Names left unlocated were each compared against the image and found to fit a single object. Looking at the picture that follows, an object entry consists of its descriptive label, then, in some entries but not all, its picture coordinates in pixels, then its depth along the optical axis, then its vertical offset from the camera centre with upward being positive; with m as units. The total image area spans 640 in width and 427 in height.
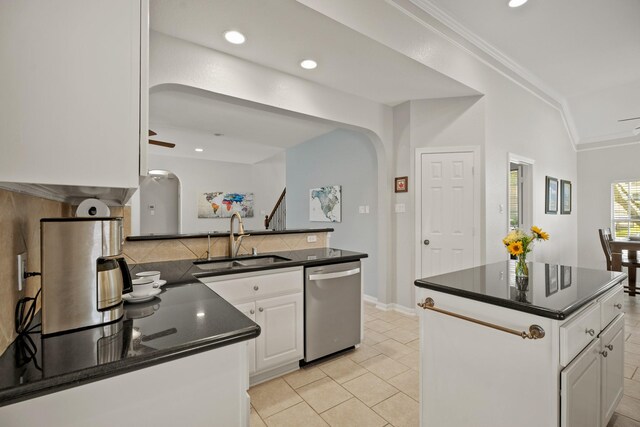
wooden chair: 4.38 -0.72
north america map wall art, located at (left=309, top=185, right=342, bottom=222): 5.00 +0.17
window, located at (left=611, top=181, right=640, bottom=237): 5.32 +0.10
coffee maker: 0.94 -0.20
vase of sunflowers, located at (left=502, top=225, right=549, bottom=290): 1.56 -0.18
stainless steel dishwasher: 2.43 -0.81
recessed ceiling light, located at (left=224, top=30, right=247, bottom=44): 2.32 +1.39
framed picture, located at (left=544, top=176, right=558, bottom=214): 4.84 +0.30
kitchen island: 1.19 -0.61
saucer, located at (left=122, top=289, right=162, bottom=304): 1.33 -0.38
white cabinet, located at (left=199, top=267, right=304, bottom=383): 2.10 -0.73
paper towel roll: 1.22 +0.01
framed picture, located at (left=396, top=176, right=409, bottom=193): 3.86 +0.38
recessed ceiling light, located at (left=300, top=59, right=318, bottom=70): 2.77 +1.40
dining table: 4.26 -0.61
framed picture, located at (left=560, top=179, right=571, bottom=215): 5.31 +0.31
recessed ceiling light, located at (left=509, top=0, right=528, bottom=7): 2.61 +1.85
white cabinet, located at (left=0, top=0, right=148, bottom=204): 0.73 +0.32
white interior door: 3.58 +0.02
